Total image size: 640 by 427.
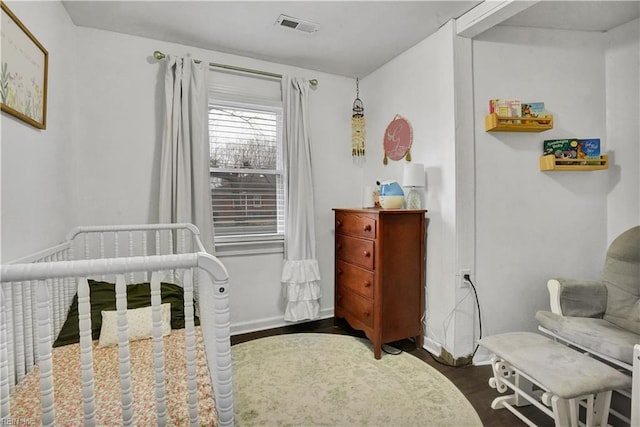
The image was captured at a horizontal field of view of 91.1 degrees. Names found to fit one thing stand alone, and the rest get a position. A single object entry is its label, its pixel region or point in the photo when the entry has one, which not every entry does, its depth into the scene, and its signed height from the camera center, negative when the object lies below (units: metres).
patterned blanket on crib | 0.93 -0.60
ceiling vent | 2.10 +1.28
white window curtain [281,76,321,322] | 2.68 +0.02
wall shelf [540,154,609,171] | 2.18 +0.30
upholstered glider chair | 1.78 -0.58
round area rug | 1.61 -1.06
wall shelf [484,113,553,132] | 2.06 +0.56
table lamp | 2.29 +0.24
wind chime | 3.05 +0.77
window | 2.63 +0.33
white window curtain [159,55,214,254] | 2.27 +0.45
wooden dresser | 2.19 -0.47
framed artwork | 1.25 +0.63
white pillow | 1.43 -0.54
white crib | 0.73 -0.31
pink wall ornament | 2.55 +0.59
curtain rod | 2.27 +1.15
